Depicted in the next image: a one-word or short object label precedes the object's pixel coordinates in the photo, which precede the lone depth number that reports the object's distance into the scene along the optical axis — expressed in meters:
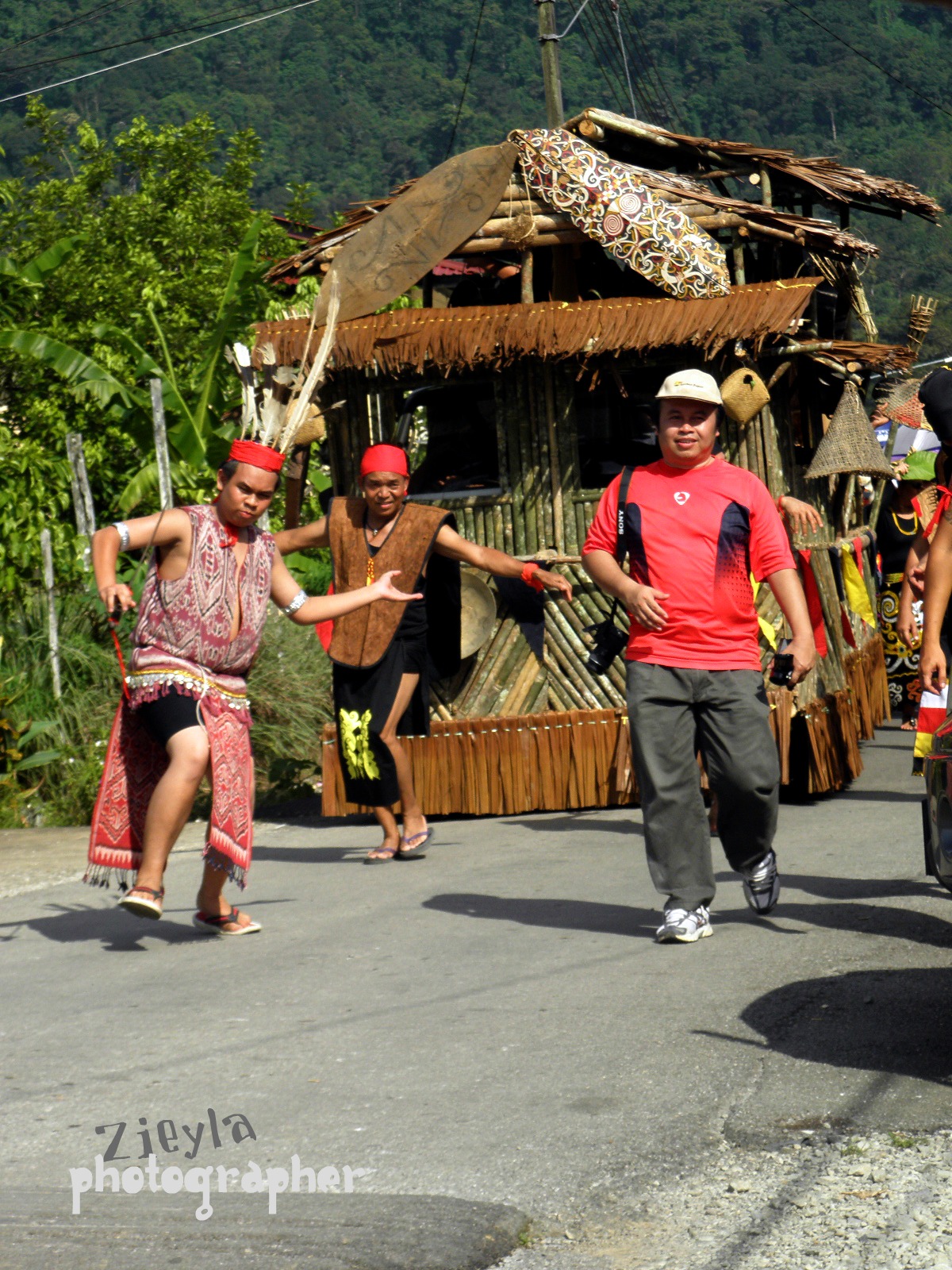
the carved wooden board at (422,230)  10.45
